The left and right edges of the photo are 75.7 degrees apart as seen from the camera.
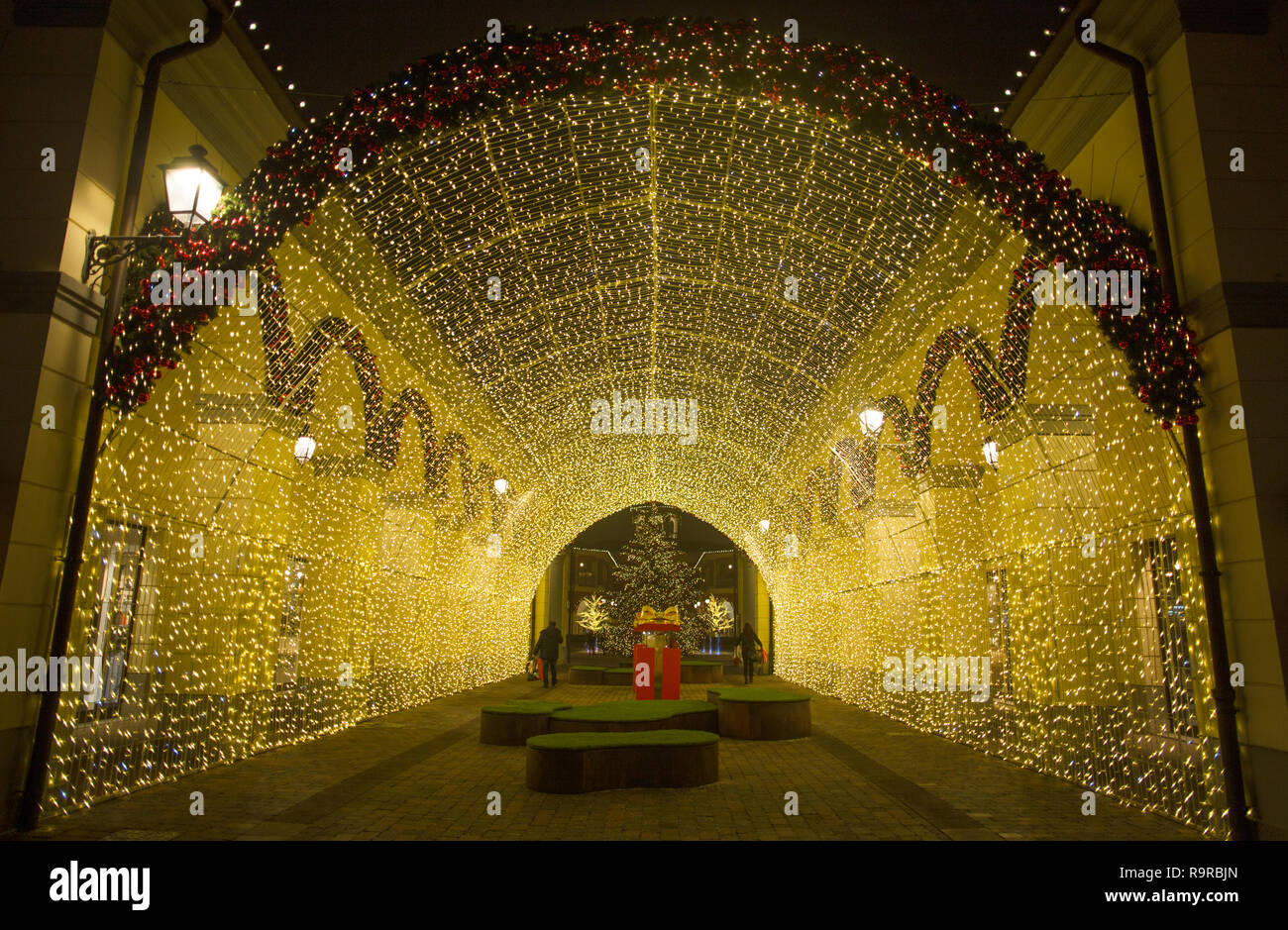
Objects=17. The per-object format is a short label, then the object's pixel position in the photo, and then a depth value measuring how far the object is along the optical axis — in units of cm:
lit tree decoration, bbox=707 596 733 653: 3096
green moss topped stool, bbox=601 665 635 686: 1927
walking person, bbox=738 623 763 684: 1866
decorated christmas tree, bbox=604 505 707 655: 2848
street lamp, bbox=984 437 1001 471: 837
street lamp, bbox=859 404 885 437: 996
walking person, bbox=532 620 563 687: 1695
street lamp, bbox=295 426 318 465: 905
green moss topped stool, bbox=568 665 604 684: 1944
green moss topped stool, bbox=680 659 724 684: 1964
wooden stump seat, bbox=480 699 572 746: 907
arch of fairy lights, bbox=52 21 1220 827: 603
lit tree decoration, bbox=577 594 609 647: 2995
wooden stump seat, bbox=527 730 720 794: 647
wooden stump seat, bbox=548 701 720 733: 809
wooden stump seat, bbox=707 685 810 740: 996
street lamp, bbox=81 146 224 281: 550
